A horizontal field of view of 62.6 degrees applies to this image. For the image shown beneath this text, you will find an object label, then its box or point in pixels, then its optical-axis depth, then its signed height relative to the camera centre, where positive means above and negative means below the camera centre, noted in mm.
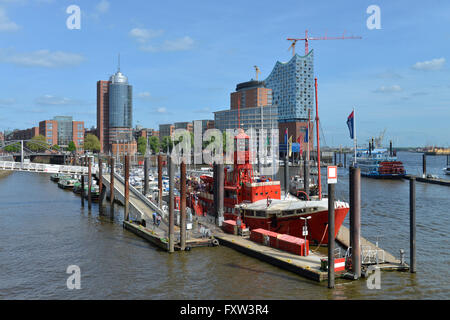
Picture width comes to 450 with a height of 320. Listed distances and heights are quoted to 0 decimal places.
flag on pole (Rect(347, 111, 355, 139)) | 36222 +3378
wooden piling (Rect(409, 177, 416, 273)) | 25188 -4631
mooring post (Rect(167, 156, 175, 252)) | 31527 -4517
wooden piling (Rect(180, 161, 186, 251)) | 32188 -4071
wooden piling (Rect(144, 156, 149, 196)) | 64925 -3743
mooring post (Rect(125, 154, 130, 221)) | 43406 -3547
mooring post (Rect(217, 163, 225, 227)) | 39969 -3617
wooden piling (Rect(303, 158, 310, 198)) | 56081 -2700
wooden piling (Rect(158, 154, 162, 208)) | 48538 -1781
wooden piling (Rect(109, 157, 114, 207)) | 48188 -3527
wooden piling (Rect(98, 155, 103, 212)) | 58706 -5236
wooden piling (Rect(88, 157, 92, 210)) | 56188 -3312
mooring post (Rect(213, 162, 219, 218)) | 40500 -3552
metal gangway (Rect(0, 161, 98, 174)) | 62531 -1253
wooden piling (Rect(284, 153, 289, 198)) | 59206 -2397
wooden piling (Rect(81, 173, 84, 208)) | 60972 -5110
